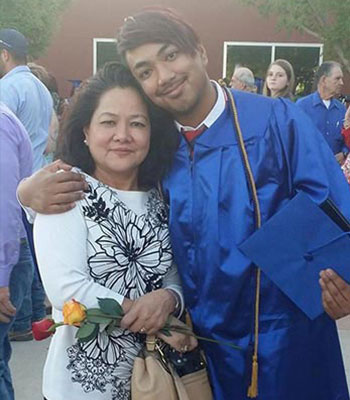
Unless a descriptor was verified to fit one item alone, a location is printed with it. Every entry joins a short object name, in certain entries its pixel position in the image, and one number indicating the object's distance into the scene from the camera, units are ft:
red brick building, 58.49
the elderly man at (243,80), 20.98
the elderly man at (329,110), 18.62
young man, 5.68
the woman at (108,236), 5.60
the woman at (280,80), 18.19
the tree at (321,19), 49.98
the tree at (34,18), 52.13
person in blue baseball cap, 13.79
